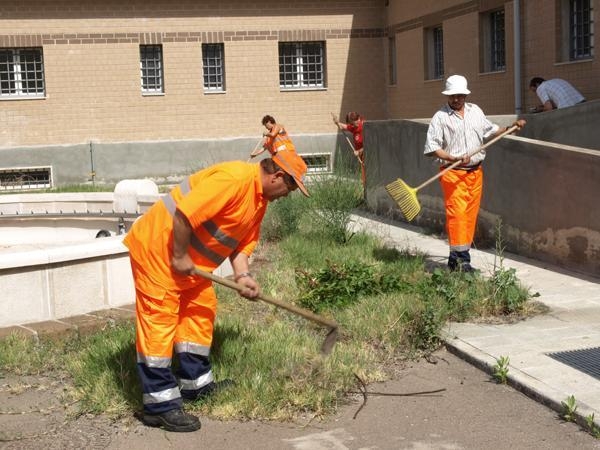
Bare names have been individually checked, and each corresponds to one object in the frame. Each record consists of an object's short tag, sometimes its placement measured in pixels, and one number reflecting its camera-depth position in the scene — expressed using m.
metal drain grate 5.55
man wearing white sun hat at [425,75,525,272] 8.34
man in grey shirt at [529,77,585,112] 13.71
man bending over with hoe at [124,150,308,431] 4.69
